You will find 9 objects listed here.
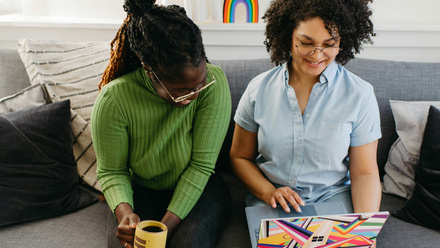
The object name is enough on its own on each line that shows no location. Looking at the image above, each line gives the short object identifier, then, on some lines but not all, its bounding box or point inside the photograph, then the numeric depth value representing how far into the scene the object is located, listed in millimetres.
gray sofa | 1178
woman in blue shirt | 1066
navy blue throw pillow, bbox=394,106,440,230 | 1186
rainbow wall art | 1667
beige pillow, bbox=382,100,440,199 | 1320
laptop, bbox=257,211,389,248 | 873
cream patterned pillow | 1412
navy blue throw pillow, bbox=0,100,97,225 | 1229
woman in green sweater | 975
